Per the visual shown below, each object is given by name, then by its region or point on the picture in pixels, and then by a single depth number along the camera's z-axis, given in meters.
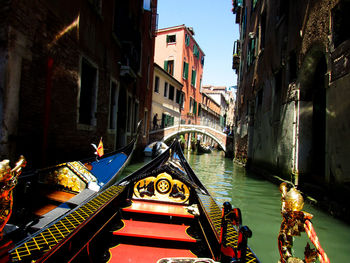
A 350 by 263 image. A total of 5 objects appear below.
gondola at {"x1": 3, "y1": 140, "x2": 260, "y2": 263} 1.03
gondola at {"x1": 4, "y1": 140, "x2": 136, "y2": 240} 1.78
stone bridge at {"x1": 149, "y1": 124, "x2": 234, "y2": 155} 13.77
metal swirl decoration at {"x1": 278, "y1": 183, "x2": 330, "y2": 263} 0.82
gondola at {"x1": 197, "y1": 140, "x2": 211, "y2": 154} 17.84
